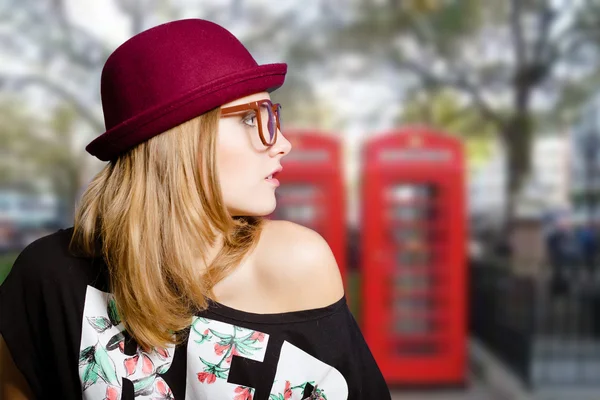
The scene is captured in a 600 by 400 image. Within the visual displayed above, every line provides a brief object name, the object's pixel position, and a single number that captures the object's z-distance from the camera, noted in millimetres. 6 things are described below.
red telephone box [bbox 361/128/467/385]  4496
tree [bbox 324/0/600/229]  5926
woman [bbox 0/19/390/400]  864
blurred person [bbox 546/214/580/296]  5980
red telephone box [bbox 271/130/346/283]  4473
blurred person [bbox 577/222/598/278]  5992
